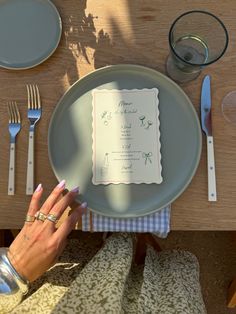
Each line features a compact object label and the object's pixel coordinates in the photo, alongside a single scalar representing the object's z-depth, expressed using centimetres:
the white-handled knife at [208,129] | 79
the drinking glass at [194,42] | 79
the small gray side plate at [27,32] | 86
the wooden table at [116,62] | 80
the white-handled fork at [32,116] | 82
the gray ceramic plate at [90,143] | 78
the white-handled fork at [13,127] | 82
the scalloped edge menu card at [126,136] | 78
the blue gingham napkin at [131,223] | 79
